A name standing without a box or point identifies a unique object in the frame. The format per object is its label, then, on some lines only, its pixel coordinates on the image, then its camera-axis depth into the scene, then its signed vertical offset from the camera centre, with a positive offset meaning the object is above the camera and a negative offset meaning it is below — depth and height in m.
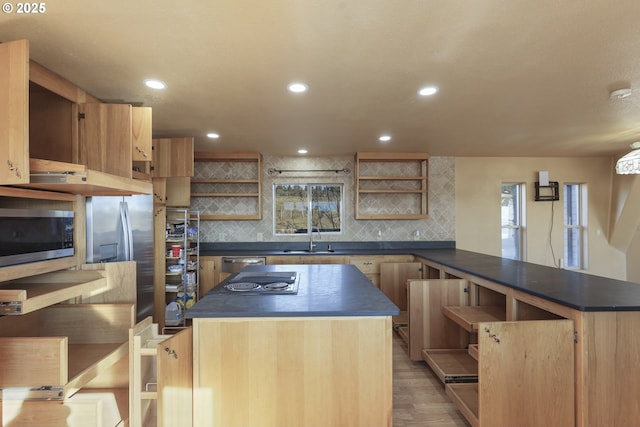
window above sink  4.71 +0.12
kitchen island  1.47 -0.72
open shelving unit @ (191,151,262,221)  4.55 +0.43
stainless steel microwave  1.63 -0.11
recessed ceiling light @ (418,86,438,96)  2.24 +0.91
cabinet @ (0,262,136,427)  1.41 -0.69
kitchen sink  4.27 -0.50
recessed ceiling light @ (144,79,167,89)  2.11 +0.91
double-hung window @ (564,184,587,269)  4.88 -0.14
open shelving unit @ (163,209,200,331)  3.65 -0.56
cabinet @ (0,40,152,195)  1.94 +0.62
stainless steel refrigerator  2.40 -0.16
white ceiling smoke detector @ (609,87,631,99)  2.22 +0.88
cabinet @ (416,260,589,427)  1.65 -0.84
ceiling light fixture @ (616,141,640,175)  2.57 +0.43
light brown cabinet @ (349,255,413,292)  4.10 -0.61
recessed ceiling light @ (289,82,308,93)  2.15 +0.91
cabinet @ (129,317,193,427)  1.26 -0.69
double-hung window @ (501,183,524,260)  4.84 -0.07
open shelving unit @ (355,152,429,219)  4.60 +0.43
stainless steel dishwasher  4.09 -0.60
